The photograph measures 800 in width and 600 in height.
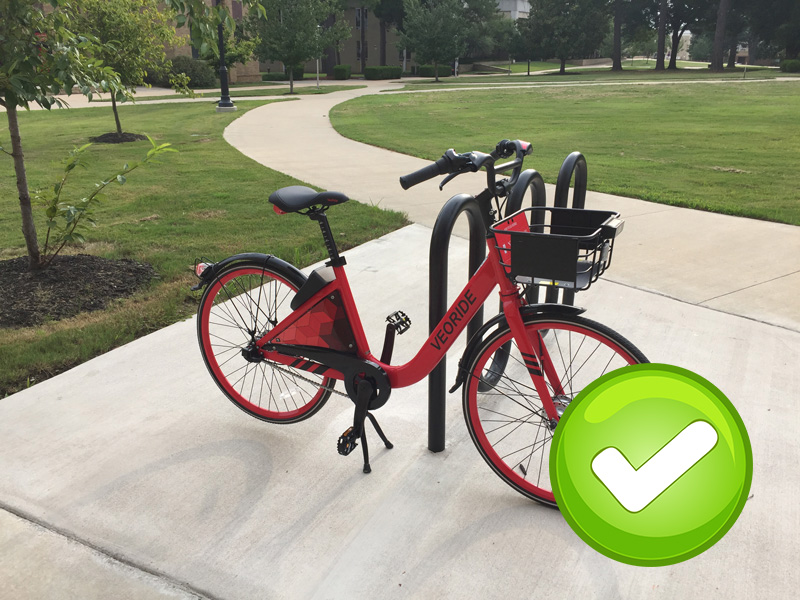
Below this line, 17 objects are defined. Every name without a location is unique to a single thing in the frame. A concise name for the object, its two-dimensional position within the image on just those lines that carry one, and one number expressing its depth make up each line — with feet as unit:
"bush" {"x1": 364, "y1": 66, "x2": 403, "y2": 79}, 162.09
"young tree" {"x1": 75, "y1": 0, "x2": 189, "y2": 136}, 39.01
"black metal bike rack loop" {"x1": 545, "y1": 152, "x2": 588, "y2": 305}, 12.39
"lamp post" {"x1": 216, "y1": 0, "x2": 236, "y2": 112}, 65.27
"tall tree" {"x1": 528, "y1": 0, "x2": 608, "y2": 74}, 182.60
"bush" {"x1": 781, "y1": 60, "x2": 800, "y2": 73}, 150.51
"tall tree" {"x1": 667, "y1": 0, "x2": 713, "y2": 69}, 194.80
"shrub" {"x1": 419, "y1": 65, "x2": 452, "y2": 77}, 172.48
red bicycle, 7.81
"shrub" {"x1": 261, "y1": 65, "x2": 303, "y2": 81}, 149.38
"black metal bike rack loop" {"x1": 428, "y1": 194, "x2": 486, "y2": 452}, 8.84
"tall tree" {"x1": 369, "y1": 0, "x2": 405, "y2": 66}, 193.26
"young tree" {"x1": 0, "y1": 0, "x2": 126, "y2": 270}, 13.78
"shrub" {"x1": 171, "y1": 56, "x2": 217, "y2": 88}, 117.80
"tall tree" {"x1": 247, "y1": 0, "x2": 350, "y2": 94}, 114.73
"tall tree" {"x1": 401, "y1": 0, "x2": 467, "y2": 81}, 149.79
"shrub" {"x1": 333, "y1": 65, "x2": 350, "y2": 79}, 161.38
